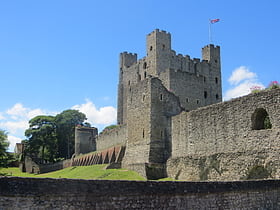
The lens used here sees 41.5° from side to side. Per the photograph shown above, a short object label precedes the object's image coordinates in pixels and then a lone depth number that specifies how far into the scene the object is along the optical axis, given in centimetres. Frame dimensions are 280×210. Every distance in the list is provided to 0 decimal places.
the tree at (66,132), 7575
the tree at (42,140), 7269
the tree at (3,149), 3895
